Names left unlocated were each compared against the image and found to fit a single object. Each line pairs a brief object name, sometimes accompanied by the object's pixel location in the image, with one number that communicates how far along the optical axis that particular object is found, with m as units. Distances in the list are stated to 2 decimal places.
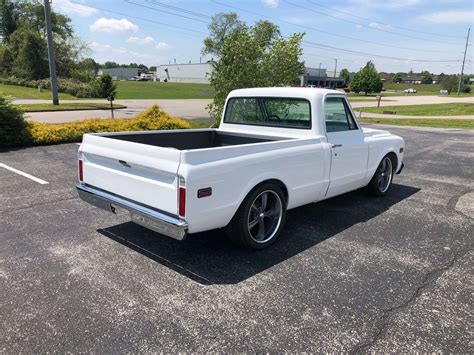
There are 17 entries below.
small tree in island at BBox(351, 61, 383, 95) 74.94
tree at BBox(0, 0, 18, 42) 54.44
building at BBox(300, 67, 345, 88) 98.87
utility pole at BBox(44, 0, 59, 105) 21.78
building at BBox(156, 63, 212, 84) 115.00
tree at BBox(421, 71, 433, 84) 164.44
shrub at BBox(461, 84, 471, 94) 93.21
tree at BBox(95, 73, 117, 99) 35.00
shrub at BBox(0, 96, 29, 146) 9.78
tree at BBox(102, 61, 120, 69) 174.75
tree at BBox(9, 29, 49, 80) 41.91
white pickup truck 3.43
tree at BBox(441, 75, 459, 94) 93.31
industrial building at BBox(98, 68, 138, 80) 127.22
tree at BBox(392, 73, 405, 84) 167.99
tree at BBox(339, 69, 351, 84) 115.69
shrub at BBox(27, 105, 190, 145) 10.49
